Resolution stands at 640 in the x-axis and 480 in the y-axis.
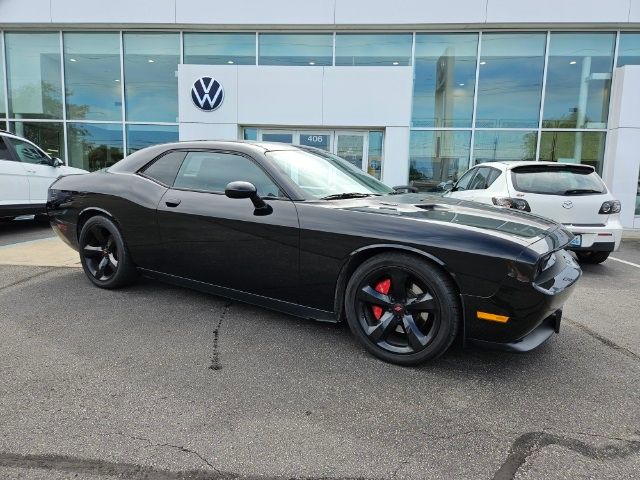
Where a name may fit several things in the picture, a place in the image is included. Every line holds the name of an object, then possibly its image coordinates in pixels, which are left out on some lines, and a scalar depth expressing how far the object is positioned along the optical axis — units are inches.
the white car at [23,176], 296.0
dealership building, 421.4
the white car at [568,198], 216.7
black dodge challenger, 104.1
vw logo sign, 422.0
